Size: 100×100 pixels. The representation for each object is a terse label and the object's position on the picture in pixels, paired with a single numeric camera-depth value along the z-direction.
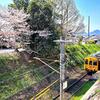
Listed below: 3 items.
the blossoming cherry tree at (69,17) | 13.67
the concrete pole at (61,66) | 5.91
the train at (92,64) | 10.63
